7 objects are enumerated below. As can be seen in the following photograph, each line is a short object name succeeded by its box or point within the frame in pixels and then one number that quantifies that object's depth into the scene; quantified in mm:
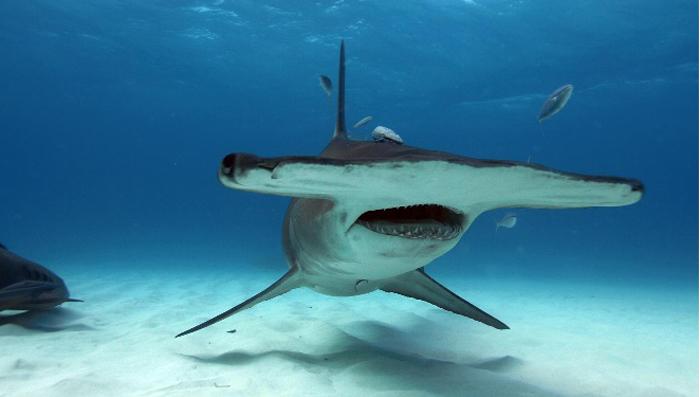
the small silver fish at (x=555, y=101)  6879
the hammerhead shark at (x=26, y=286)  4305
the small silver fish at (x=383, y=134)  4541
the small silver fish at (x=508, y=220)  9370
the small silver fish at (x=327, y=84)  9898
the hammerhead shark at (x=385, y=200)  1671
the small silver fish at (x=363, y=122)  9773
